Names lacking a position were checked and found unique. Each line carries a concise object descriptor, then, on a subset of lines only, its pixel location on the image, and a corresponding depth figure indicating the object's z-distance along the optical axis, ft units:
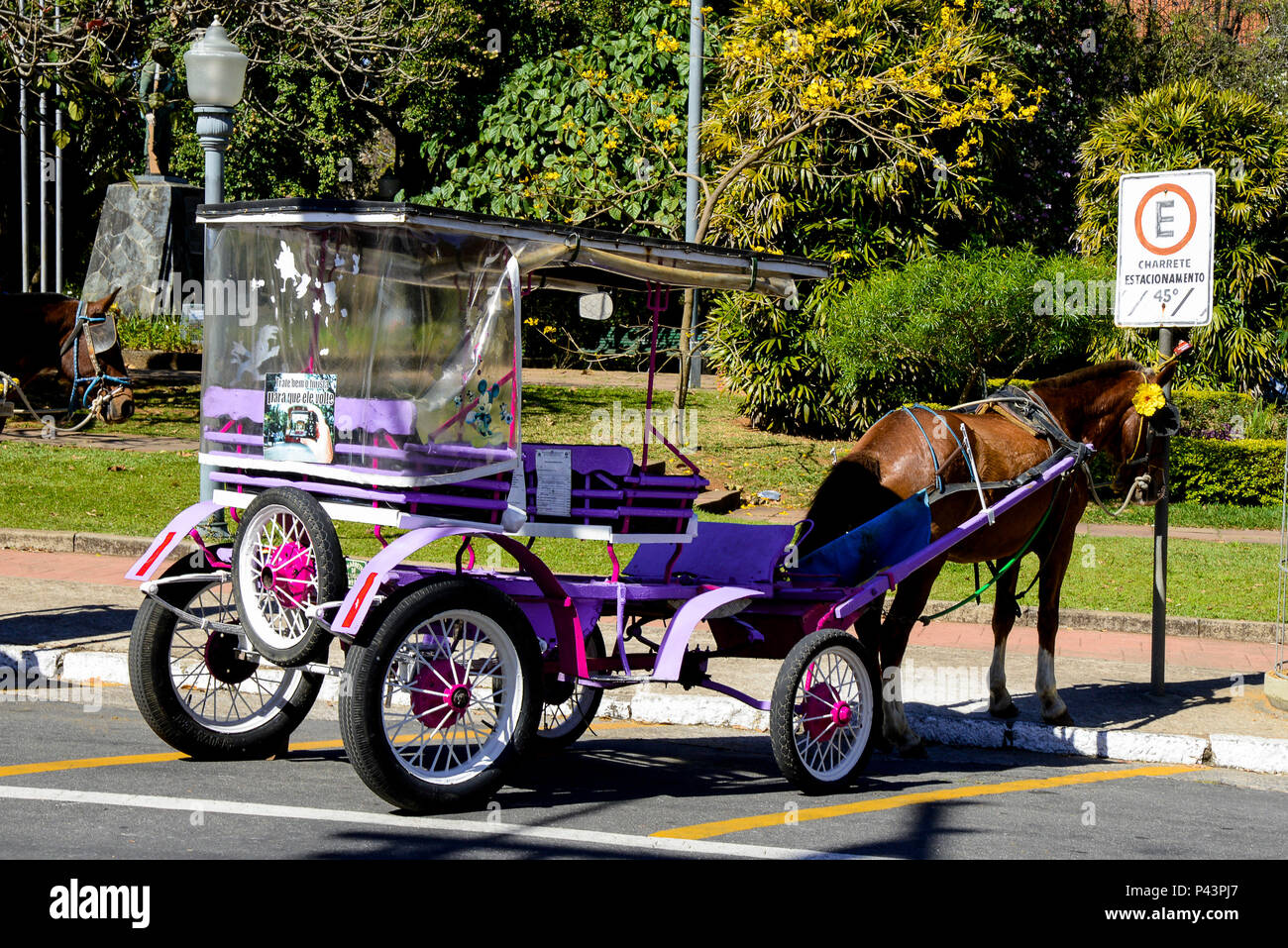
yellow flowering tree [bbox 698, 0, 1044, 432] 58.70
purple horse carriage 18.89
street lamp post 32.94
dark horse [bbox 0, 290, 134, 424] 31.37
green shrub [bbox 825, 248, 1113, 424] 54.08
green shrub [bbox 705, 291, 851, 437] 63.00
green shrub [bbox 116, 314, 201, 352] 76.38
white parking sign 27.63
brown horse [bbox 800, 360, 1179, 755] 24.34
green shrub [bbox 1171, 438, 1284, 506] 55.31
